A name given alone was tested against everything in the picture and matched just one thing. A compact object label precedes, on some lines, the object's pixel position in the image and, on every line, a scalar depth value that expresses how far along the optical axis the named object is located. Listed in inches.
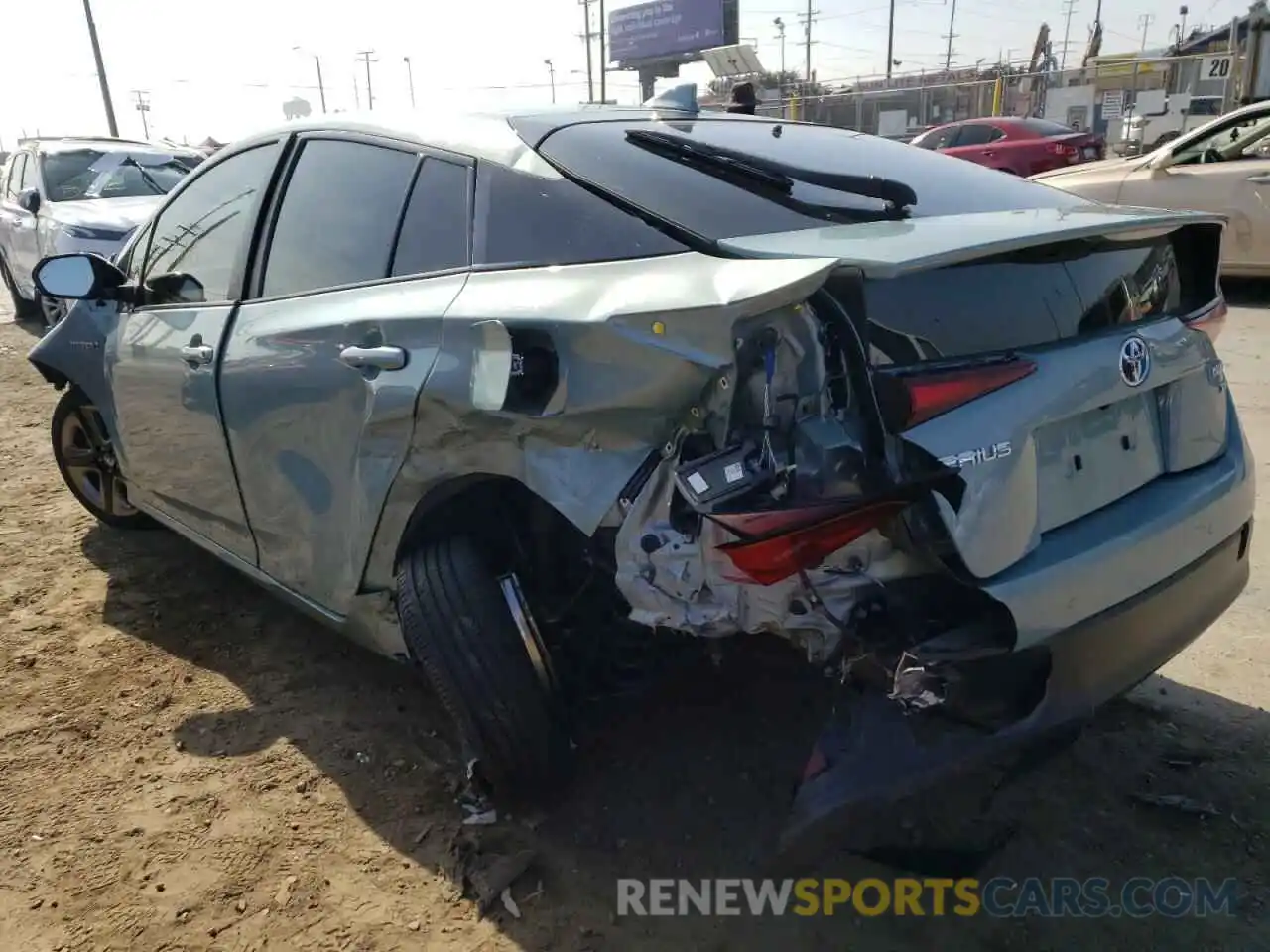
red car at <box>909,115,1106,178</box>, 583.5
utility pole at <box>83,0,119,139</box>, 1381.6
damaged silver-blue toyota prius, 71.1
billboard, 2028.8
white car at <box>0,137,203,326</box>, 337.7
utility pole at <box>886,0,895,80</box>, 2232.8
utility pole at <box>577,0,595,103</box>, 2166.6
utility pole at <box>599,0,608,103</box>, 1951.0
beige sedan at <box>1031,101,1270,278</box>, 317.1
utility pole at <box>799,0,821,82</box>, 2667.3
